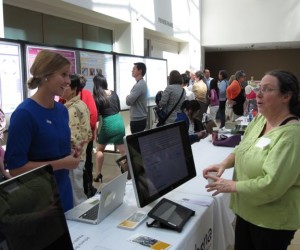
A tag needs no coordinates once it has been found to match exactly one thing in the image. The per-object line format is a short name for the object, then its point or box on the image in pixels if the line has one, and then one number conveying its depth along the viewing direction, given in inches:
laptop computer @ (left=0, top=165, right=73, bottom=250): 28.6
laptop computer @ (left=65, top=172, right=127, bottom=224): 55.8
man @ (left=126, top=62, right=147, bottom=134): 161.3
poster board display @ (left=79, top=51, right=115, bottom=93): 156.1
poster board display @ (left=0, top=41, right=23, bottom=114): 111.0
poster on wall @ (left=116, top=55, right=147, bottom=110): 188.9
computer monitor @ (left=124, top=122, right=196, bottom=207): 54.1
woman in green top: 49.0
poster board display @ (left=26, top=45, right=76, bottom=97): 120.8
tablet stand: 53.1
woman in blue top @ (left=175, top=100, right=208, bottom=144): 126.5
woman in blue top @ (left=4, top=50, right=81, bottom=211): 56.1
